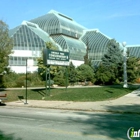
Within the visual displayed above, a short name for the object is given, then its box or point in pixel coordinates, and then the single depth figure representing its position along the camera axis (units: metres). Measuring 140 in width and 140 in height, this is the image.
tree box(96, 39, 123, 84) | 44.15
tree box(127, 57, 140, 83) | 44.50
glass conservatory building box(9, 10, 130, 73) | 56.09
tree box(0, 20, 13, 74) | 33.82
